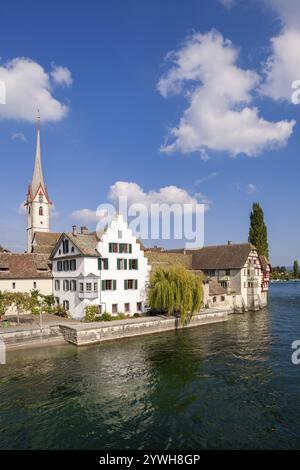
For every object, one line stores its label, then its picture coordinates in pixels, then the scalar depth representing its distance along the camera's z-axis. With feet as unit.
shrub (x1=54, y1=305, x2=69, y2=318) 145.89
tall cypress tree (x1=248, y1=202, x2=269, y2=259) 279.49
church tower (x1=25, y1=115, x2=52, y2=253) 242.78
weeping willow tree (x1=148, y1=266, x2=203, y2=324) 142.82
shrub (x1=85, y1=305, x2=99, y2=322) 134.31
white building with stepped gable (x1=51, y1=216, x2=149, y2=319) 139.85
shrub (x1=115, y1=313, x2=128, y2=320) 140.14
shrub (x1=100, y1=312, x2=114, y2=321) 136.05
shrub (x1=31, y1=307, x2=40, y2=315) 146.10
